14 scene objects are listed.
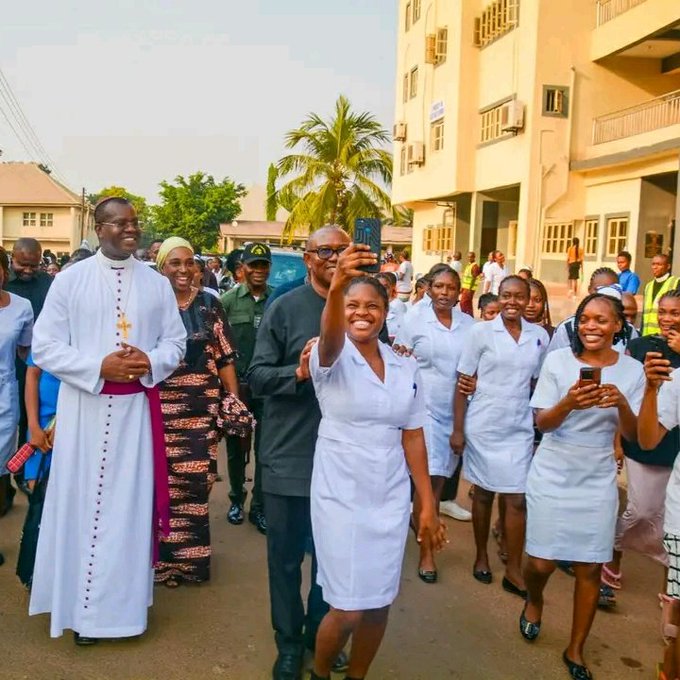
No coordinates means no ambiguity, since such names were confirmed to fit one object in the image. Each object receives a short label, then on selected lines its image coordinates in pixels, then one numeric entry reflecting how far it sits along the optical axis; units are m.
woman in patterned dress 4.71
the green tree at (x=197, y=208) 51.00
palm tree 30.39
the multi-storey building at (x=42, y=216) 57.12
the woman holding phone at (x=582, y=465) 3.83
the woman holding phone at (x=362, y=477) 3.09
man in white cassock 3.88
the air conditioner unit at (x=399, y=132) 30.34
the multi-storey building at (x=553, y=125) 19.06
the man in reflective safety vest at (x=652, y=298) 8.27
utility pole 55.41
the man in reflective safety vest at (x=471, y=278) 20.03
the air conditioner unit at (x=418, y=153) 28.50
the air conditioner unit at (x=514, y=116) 22.05
